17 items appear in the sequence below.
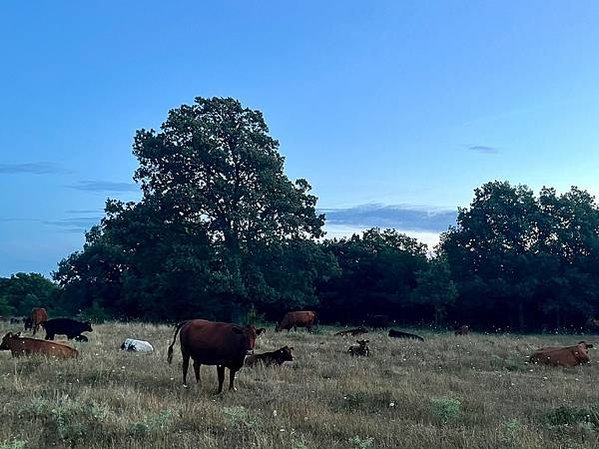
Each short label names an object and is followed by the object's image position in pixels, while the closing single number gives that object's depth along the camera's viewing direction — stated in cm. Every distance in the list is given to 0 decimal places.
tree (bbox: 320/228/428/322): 5650
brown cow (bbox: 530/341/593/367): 1984
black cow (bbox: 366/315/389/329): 4878
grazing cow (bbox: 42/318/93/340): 2438
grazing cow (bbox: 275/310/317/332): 3716
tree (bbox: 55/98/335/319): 3869
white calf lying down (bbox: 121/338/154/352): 1972
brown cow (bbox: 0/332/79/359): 1666
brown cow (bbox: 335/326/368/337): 3119
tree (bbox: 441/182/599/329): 4991
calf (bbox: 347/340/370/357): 2044
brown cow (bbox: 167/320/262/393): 1351
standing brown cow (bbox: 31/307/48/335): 2789
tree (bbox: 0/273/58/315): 8038
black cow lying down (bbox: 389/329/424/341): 2961
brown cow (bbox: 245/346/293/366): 1691
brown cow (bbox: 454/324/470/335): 3778
